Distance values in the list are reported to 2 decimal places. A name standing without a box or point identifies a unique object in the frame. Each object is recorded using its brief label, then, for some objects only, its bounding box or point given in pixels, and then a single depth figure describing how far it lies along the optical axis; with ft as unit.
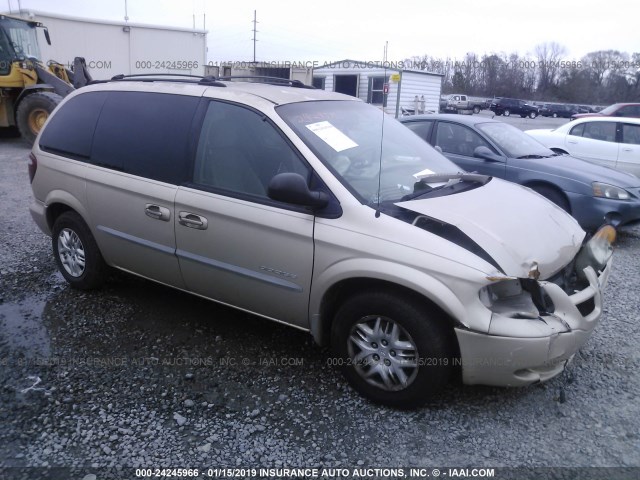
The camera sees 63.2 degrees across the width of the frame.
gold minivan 8.89
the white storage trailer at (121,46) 56.85
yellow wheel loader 40.29
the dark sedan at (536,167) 20.17
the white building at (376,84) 94.38
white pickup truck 136.26
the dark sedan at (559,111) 152.46
